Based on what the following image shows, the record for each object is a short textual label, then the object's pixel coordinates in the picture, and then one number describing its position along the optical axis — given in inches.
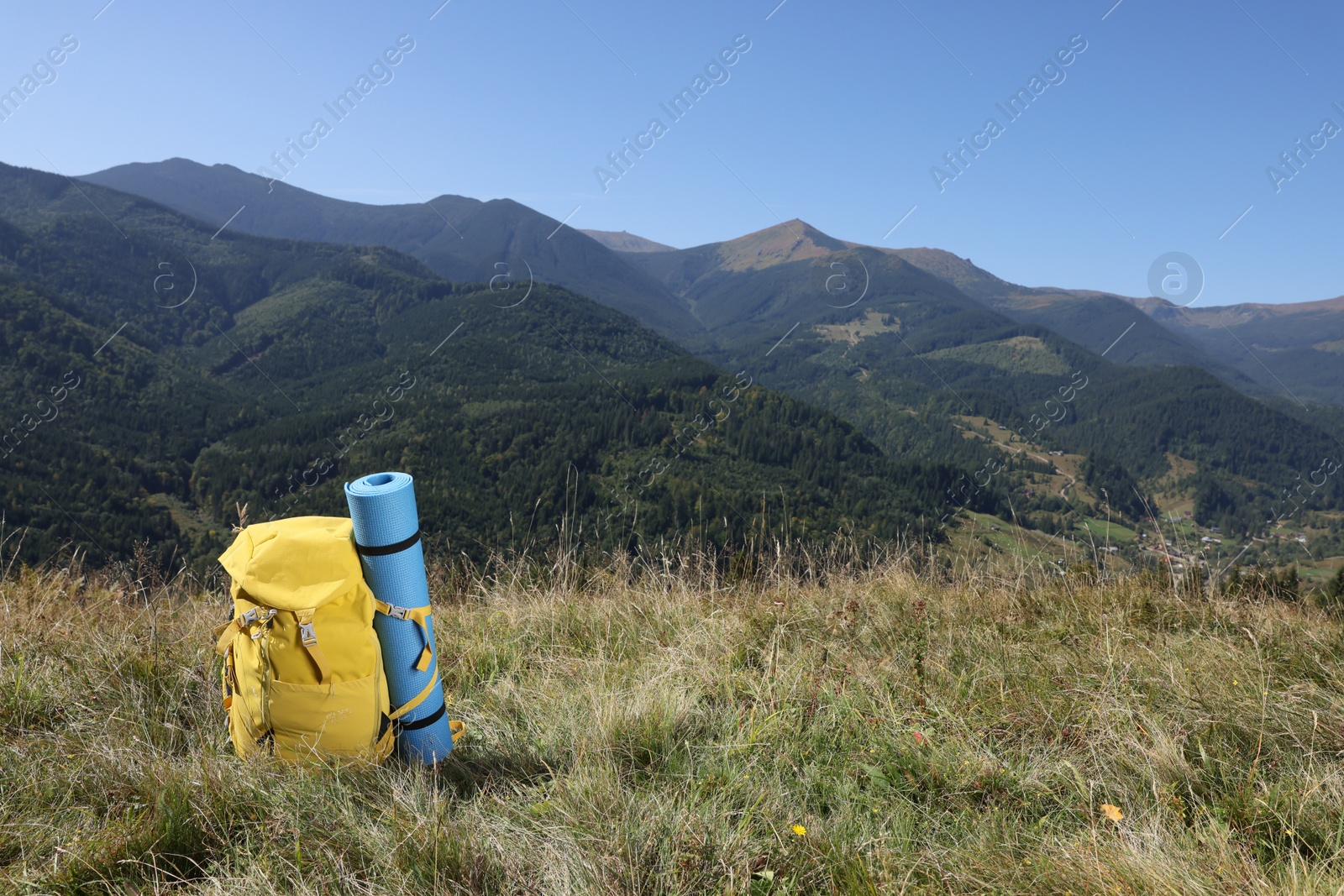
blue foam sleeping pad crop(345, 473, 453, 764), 102.9
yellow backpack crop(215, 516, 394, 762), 96.7
